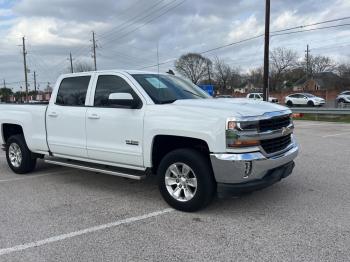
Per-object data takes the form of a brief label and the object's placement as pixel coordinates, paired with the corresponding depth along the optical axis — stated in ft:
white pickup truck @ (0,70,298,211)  15.28
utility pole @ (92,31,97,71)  199.41
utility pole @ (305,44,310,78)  286.83
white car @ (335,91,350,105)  125.90
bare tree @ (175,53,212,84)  294.87
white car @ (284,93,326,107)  129.39
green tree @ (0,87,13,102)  312.29
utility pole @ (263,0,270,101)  75.15
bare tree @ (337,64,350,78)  264.11
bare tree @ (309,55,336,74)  316.81
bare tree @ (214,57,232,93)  302.45
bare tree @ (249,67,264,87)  323.86
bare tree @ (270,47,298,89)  304.91
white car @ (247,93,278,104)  139.33
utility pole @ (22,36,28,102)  214.48
